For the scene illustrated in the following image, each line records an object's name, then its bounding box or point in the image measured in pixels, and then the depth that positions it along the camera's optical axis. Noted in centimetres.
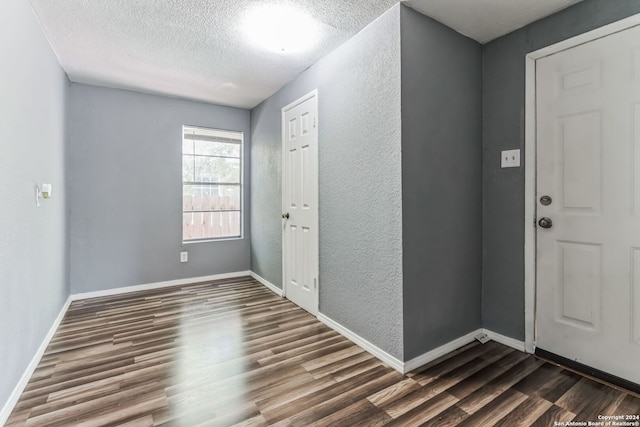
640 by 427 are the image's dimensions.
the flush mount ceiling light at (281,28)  209
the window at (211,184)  407
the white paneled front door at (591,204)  177
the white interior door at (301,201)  290
